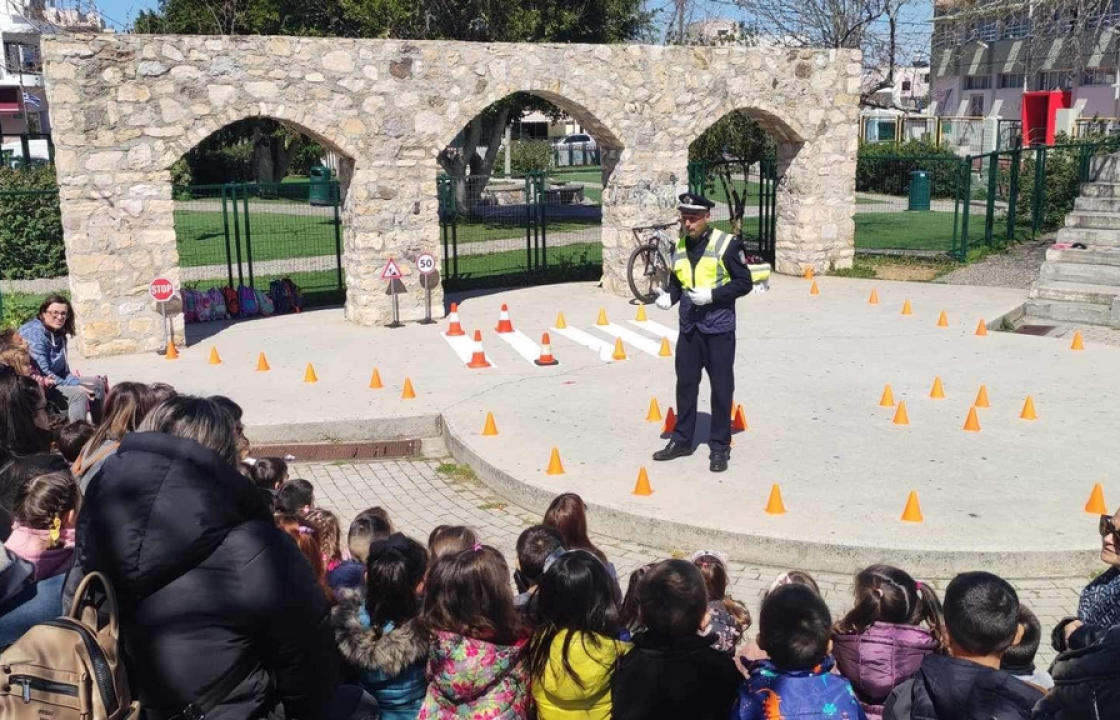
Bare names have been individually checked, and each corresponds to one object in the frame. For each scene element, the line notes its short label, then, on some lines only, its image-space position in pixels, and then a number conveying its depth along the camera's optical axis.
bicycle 15.13
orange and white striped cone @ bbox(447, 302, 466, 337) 13.06
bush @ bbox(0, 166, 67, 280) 18.66
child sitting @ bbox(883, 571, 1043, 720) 3.47
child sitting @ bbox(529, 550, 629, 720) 3.96
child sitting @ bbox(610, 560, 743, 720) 3.83
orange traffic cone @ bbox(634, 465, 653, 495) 7.66
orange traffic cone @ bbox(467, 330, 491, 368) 11.61
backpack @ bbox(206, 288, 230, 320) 14.27
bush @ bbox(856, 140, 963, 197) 31.73
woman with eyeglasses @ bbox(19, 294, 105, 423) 8.56
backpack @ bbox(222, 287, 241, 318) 14.36
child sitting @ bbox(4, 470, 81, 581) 4.43
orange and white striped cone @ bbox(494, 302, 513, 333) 13.35
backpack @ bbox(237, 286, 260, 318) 14.50
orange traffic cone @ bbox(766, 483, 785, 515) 7.21
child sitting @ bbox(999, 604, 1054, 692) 4.00
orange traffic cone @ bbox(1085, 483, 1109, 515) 7.09
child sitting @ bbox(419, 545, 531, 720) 3.90
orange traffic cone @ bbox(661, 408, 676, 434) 8.99
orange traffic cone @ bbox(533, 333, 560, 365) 11.60
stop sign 12.19
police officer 7.80
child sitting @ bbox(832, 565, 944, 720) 4.11
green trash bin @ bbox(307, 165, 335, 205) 21.88
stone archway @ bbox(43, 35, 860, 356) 11.80
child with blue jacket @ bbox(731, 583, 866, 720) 3.79
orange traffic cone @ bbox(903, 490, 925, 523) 7.02
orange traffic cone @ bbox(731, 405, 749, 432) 9.10
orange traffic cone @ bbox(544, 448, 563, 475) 8.16
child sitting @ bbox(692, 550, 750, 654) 4.38
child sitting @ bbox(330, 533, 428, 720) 4.10
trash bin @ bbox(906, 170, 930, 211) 27.81
